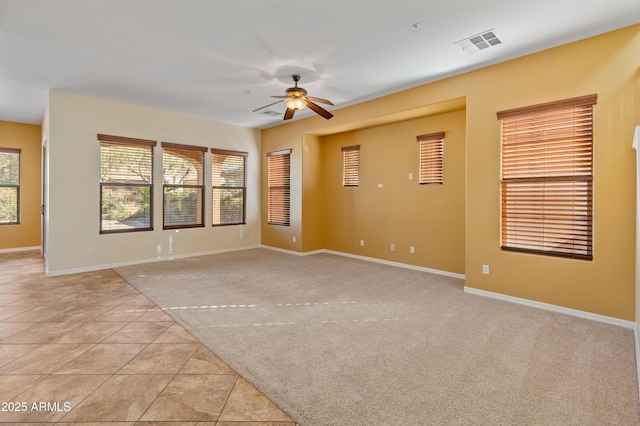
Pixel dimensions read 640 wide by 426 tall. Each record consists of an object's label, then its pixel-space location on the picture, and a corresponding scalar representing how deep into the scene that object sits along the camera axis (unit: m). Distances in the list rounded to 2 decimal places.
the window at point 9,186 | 6.94
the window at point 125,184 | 5.86
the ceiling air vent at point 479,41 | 3.45
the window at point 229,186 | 7.35
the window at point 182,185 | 6.58
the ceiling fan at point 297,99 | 4.42
